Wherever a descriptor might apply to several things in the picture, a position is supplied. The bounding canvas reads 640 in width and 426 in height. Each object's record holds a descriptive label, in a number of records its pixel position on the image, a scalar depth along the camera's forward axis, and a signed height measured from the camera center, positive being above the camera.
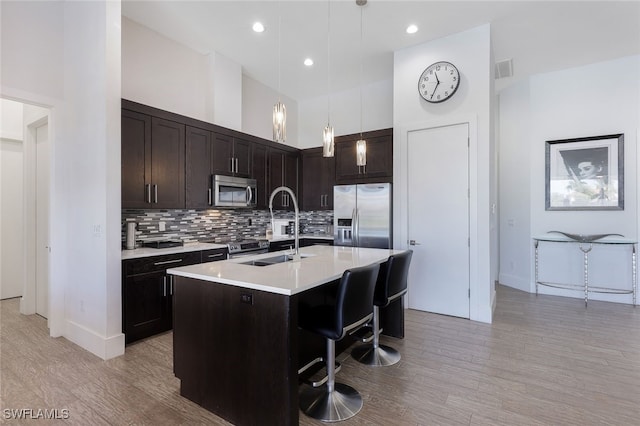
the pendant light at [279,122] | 2.45 +0.72
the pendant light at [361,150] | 3.20 +0.63
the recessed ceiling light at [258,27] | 3.72 +2.29
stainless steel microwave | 4.11 +0.29
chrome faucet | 2.66 -0.31
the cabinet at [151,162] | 3.20 +0.56
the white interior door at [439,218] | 3.82 -0.10
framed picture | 4.43 +0.55
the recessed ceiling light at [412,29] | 3.70 +2.24
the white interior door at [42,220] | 3.78 -0.10
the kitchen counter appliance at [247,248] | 3.99 -0.51
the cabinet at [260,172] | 4.77 +0.63
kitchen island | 1.70 -0.77
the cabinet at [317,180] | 5.13 +0.54
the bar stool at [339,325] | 1.87 -0.74
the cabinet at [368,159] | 4.44 +0.80
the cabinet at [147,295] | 2.97 -0.85
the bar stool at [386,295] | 2.56 -0.73
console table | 4.26 -0.56
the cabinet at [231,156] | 4.18 +0.80
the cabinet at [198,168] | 3.82 +0.57
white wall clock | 3.84 +1.66
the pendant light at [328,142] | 2.80 +0.64
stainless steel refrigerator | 4.34 -0.06
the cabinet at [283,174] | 5.09 +0.65
